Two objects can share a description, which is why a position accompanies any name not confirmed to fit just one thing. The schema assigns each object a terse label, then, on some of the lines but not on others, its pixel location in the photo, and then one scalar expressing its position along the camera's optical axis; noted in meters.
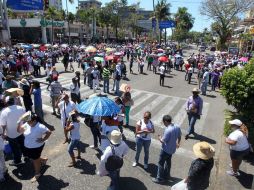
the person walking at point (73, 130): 7.42
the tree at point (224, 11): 45.69
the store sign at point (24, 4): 24.98
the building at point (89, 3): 152.77
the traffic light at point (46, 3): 24.25
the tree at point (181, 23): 82.38
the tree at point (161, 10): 63.22
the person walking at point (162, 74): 19.69
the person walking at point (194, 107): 10.09
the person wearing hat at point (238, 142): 7.05
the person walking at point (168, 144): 6.66
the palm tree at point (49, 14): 60.03
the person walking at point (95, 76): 16.90
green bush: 8.91
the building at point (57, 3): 134.68
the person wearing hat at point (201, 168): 5.21
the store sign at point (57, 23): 55.16
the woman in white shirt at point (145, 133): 7.34
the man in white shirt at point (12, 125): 7.16
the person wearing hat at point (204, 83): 17.62
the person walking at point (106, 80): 16.73
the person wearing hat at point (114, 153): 5.82
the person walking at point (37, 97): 10.98
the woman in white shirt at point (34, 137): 6.49
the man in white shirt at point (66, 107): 8.66
